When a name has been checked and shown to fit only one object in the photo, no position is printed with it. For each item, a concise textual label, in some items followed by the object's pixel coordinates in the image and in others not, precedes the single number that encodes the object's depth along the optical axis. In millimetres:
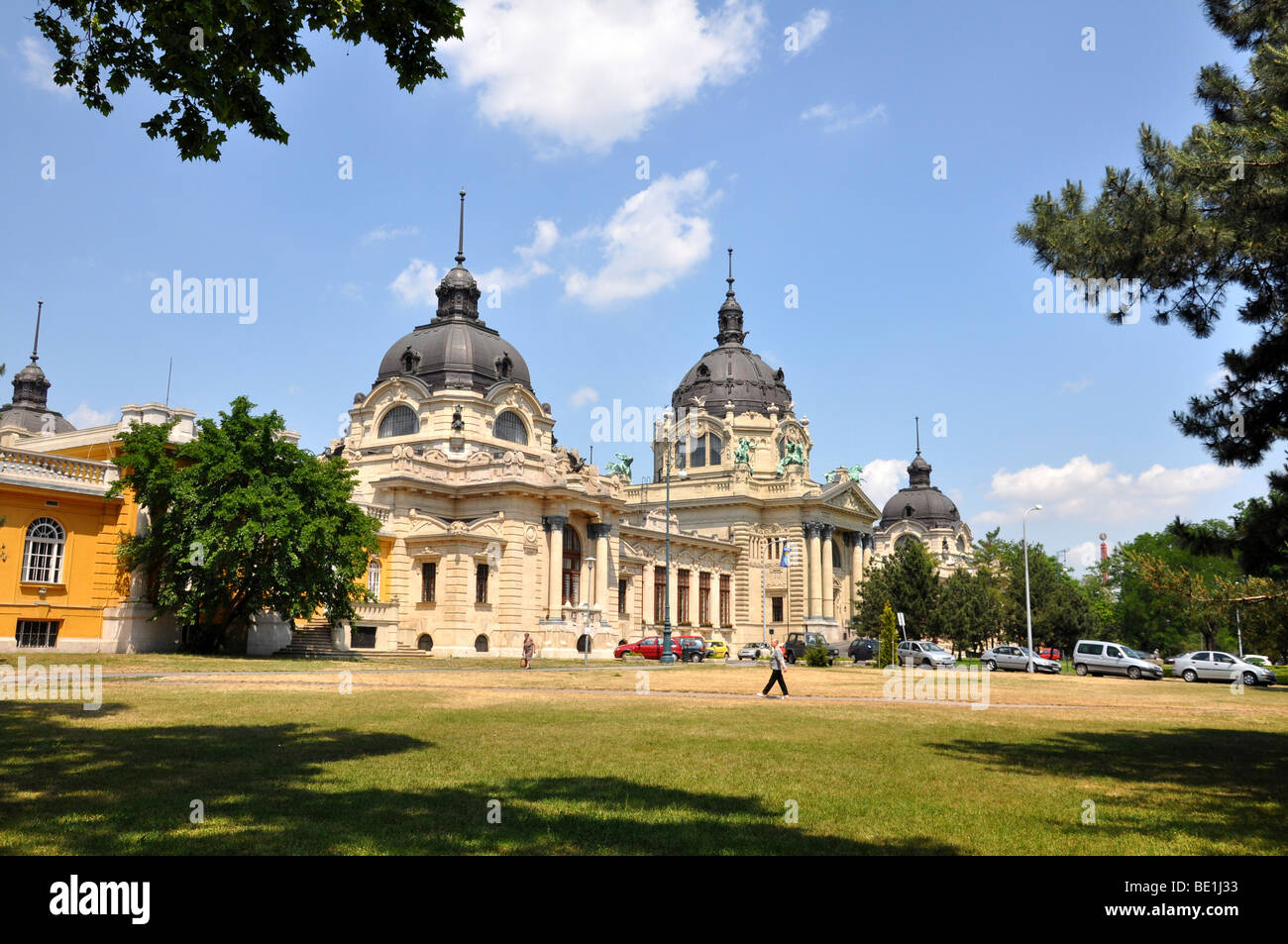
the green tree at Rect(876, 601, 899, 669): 50000
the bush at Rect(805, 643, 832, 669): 49281
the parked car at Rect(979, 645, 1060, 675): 54906
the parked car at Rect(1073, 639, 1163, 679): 47125
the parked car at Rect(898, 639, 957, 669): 51756
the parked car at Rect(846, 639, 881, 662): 59094
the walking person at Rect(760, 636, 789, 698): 25969
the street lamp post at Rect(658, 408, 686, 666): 50000
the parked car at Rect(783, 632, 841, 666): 59247
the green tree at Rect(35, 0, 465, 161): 10891
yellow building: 32406
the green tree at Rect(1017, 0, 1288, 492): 12164
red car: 53438
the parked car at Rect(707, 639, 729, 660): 62978
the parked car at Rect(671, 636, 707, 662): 55156
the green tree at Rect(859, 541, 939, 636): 60031
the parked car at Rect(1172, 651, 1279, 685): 43938
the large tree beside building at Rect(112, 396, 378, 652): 33781
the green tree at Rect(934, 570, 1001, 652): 60688
